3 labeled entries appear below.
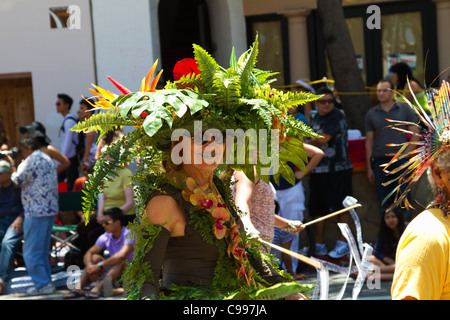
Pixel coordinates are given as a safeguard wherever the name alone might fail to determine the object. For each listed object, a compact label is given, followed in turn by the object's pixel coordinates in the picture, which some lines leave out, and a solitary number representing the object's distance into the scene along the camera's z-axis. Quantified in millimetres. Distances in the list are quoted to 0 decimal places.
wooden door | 12352
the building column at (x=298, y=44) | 14290
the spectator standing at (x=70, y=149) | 10266
